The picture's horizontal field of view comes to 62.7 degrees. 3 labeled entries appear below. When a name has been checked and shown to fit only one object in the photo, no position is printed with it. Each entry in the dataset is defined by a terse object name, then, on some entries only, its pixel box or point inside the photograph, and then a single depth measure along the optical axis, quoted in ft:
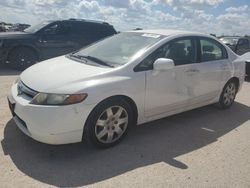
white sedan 7.95
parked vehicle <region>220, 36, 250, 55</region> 34.97
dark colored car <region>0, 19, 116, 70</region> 21.38
